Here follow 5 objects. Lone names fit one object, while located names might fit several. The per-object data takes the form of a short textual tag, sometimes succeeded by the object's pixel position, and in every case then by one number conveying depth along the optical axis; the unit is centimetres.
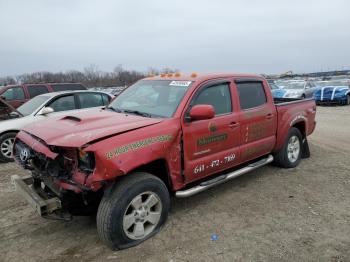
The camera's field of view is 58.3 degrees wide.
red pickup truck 321
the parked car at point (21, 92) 1120
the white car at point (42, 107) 688
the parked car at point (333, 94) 1867
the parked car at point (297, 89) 1885
